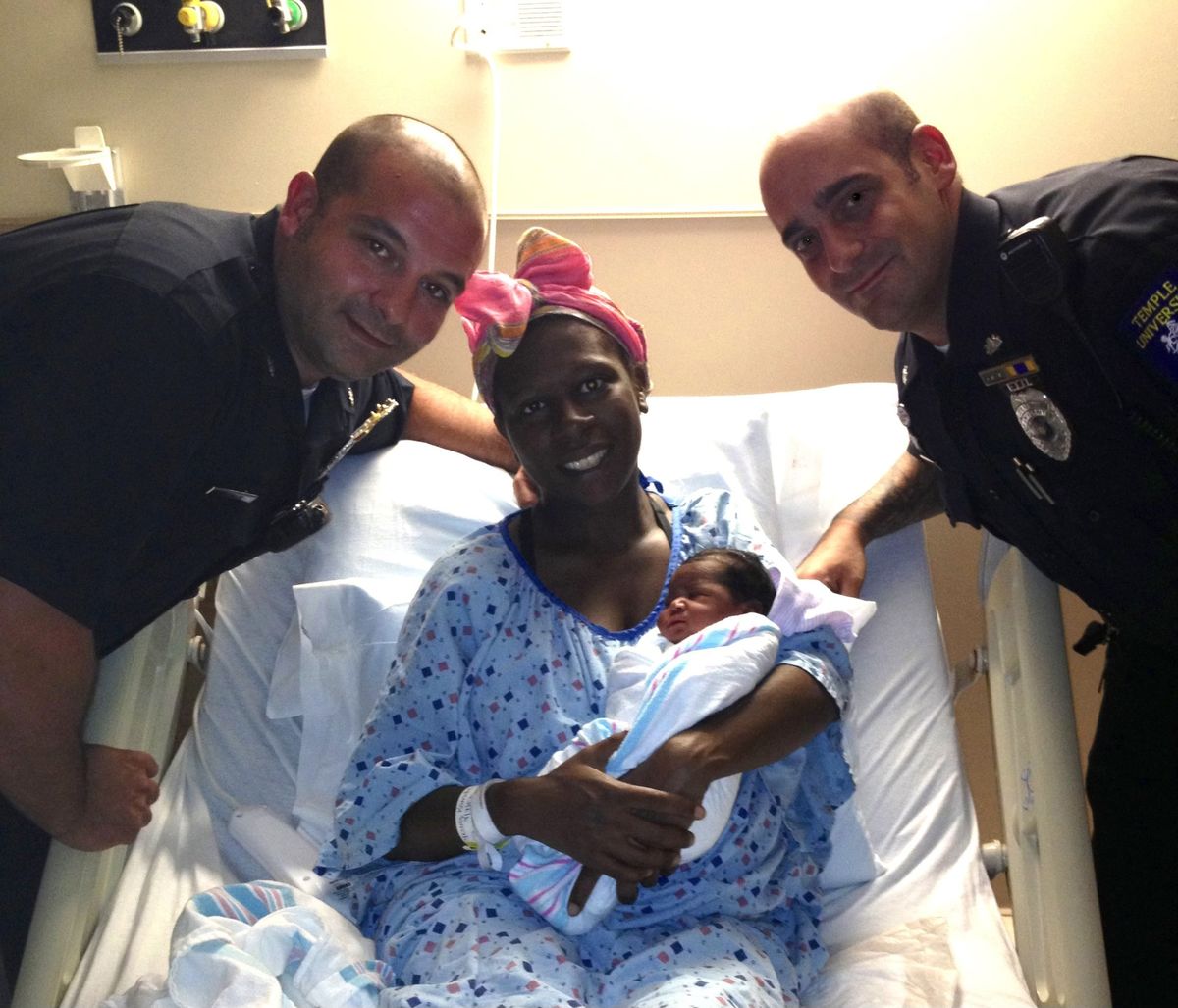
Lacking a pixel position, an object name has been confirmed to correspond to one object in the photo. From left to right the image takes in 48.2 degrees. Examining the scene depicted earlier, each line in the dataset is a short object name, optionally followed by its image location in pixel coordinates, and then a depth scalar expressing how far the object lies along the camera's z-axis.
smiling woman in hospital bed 1.62
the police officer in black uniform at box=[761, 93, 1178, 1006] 1.73
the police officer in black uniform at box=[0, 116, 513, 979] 1.53
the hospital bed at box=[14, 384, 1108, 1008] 1.73
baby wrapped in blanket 1.68
